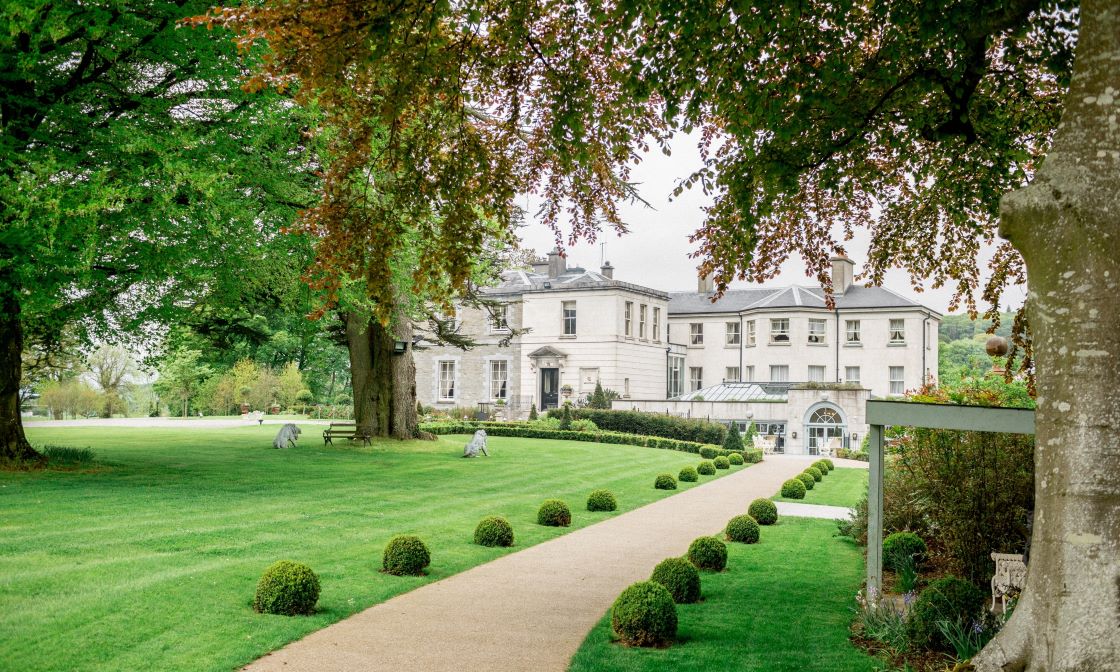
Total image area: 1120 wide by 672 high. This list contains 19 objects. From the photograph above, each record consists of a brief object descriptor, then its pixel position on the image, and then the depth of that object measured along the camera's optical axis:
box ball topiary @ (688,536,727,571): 11.27
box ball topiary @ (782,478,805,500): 19.80
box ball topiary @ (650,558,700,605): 9.45
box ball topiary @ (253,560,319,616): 8.33
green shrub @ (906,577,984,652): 7.25
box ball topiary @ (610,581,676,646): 7.75
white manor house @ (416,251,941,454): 47.25
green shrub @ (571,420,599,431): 37.03
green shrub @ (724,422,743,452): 34.78
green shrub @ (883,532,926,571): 10.48
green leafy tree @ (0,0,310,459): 12.69
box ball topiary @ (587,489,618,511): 16.70
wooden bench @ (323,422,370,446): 26.48
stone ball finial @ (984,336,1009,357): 14.79
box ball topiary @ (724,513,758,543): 13.57
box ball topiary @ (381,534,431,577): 10.31
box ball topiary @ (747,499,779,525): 15.52
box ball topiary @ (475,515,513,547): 12.47
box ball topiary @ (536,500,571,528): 14.62
